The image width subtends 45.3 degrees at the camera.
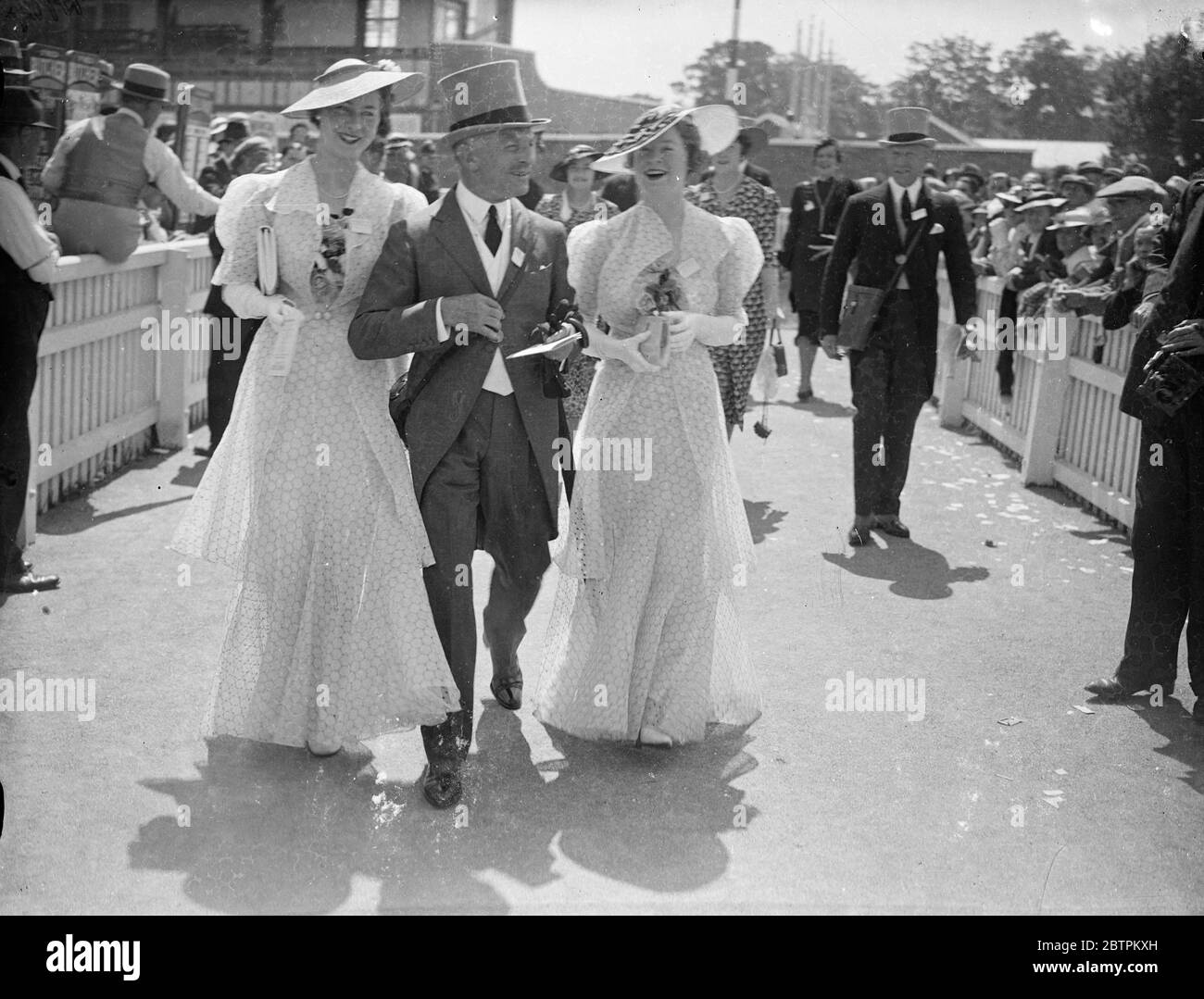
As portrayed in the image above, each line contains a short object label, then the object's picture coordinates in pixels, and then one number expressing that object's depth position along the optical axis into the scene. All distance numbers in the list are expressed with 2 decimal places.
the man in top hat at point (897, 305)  8.09
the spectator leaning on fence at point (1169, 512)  5.09
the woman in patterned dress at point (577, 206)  8.02
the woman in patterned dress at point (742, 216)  8.04
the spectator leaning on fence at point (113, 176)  7.96
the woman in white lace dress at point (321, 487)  4.50
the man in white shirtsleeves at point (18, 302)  5.75
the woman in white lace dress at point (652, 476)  4.83
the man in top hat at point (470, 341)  4.34
